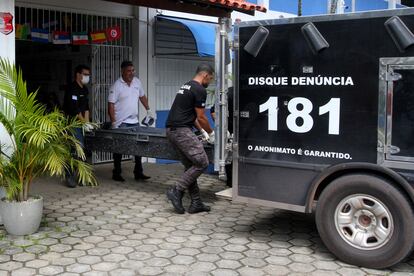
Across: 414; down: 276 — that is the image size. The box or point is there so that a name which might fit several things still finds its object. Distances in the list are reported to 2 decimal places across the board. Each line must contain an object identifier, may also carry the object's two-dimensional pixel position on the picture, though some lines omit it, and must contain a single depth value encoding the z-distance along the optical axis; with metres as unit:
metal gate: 9.04
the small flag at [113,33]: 8.48
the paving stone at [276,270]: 4.24
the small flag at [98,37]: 8.52
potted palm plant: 4.89
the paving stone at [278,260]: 4.49
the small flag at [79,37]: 8.59
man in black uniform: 5.84
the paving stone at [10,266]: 4.29
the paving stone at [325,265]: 4.38
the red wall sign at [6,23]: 5.15
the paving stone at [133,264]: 4.36
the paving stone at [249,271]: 4.22
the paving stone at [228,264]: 4.39
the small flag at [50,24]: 8.60
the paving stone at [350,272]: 4.23
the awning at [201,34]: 8.95
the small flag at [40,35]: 8.29
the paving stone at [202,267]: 4.30
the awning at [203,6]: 6.83
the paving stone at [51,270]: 4.21
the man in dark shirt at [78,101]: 7.36
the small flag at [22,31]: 7.96
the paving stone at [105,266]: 4.32
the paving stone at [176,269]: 4.28
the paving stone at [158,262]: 4.43
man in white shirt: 7.84
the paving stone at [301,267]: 4.31
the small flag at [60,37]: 8.51
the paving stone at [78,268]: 4.28
